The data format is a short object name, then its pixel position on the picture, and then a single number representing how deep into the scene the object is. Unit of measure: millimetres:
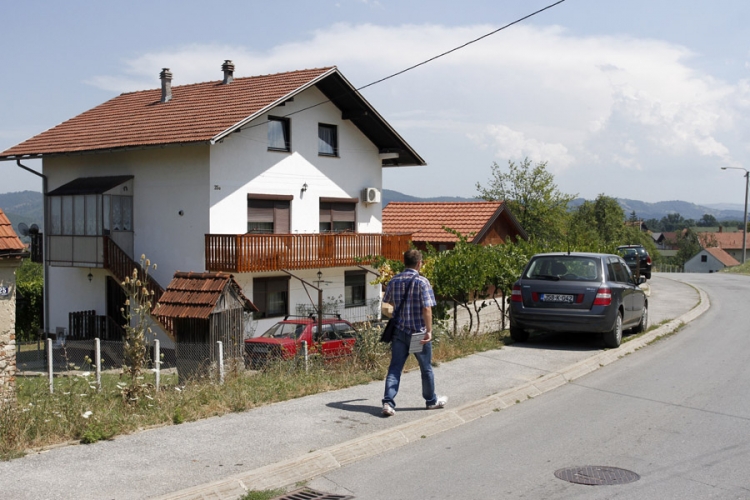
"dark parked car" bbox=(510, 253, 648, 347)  12805
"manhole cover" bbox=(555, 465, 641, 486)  6117
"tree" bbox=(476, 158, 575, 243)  49688
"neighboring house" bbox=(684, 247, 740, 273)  121844
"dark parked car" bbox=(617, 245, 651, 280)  34219
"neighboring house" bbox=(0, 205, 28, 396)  10906
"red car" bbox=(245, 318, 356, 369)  12852
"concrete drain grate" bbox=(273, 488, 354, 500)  5809
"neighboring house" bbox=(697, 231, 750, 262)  142000
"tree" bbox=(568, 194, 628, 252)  82750
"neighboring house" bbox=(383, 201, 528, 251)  33625
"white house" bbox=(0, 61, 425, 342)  23578
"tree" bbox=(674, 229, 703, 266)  140412
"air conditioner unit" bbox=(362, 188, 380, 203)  29000
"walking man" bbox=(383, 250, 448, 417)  7984
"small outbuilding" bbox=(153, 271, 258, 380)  12156
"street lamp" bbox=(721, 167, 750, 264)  49438
